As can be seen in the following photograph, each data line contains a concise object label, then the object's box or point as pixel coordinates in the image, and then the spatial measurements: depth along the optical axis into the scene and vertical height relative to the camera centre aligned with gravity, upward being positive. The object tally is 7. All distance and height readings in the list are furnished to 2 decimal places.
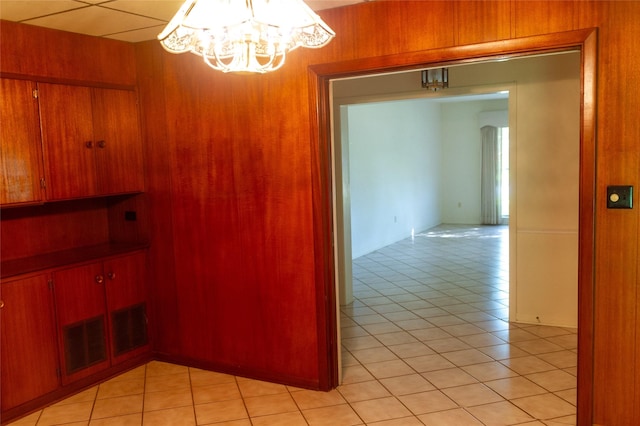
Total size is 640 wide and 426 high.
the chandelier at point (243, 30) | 1.82 +0.52
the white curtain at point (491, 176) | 10.97 -0.21
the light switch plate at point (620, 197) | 2.62 -0.18
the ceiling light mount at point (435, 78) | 4.44 +0.74
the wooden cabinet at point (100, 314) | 3.50 -0.92
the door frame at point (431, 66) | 2.65 +0.04
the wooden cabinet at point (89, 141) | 3.46 +0.28
